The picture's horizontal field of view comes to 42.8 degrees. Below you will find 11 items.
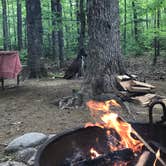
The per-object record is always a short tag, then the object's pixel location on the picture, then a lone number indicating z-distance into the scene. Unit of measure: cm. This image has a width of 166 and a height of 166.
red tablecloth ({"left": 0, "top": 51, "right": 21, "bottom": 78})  559
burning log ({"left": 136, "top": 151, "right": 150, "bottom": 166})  183
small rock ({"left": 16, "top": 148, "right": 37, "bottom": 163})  284
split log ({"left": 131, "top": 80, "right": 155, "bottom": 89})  456
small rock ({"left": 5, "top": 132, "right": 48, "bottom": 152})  304
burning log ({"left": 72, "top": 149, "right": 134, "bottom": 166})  199
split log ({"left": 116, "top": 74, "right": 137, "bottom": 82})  453
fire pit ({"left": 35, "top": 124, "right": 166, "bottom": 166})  205
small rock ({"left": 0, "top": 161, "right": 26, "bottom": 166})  275
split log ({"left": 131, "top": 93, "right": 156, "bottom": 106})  433
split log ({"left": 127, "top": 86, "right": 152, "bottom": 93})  449
